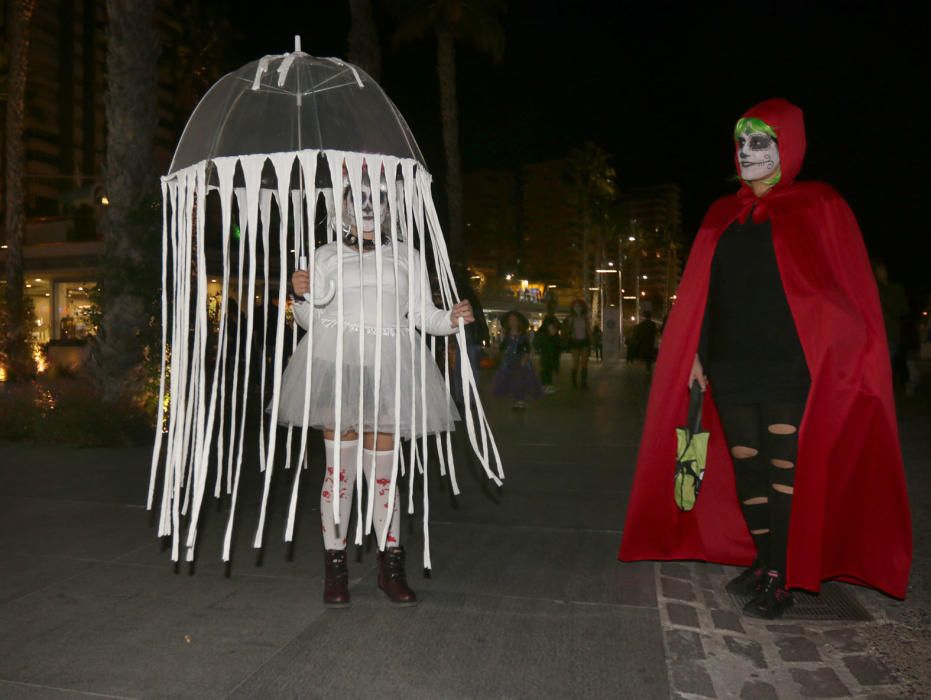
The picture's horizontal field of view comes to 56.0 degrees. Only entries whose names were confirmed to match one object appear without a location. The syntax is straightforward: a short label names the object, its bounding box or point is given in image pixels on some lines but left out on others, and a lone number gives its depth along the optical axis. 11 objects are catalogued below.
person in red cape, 3.63
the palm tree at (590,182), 59.66
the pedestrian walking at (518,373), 13.48
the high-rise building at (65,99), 55.81
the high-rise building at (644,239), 67.31
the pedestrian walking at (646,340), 18.30
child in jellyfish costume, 3.71
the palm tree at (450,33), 21.80
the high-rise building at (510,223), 144.00
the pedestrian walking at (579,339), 18.33
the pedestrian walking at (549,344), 16.95
